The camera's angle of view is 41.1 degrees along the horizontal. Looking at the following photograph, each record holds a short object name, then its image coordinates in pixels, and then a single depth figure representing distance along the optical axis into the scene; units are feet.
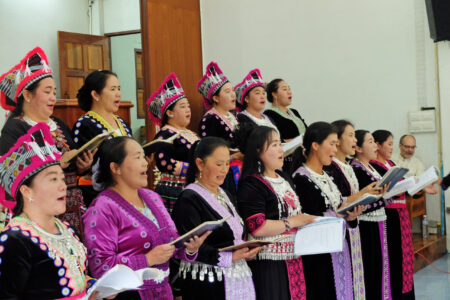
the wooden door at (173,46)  18.83
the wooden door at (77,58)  27.30
